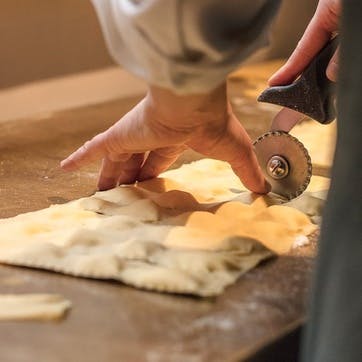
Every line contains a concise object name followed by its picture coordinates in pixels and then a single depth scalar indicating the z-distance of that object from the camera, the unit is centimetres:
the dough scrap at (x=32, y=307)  58
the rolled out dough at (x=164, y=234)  61
